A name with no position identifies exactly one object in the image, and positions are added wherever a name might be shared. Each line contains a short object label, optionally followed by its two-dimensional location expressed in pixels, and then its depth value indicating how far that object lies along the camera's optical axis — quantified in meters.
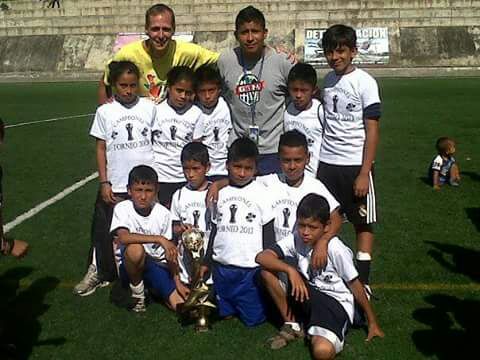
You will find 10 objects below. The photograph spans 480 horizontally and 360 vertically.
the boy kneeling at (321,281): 4.03
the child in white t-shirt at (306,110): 4.73
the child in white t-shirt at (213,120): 4.92
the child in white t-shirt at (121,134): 4.86
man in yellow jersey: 4.92
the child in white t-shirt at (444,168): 8.53
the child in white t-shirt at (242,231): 4.53
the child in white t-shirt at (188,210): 4.71
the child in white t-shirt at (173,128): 4.88
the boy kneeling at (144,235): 4.63
